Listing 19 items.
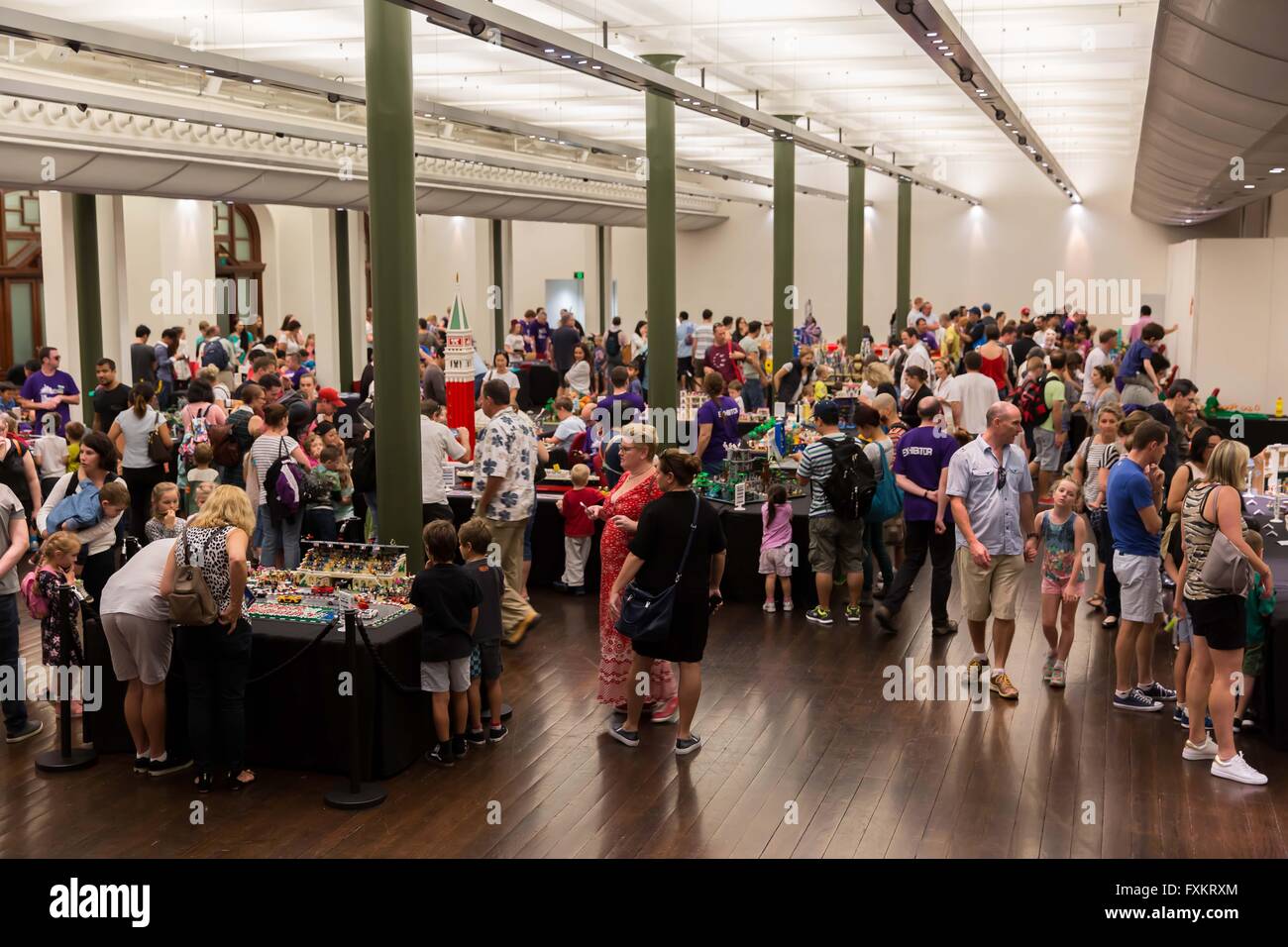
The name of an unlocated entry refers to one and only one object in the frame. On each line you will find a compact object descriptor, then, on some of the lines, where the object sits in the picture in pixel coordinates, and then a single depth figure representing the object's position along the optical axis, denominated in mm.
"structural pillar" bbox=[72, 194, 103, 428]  14555
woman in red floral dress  6504
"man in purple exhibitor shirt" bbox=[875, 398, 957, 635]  8195
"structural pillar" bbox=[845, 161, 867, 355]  21844
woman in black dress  6086
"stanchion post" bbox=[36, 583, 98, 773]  6230
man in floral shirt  8031
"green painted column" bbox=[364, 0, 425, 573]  7426
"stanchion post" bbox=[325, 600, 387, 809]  5805
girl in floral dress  6363
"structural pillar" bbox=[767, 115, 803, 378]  17094
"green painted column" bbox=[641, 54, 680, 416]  12961
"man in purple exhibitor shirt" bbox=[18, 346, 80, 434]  12570
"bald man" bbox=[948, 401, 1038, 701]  7027
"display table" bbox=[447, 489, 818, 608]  9367
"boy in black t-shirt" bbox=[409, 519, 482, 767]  5992
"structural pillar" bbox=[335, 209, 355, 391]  21188
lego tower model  11875
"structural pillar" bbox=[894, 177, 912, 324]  25656
